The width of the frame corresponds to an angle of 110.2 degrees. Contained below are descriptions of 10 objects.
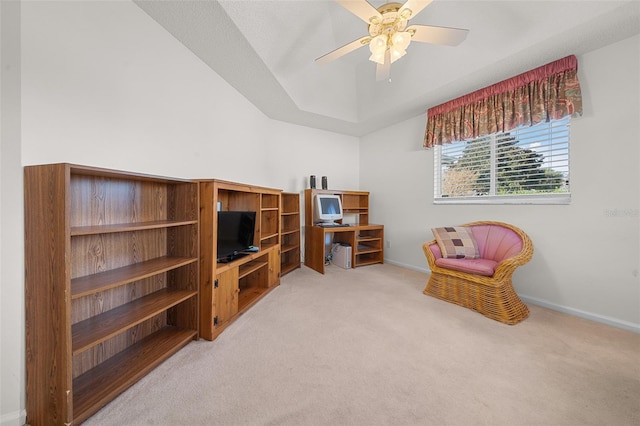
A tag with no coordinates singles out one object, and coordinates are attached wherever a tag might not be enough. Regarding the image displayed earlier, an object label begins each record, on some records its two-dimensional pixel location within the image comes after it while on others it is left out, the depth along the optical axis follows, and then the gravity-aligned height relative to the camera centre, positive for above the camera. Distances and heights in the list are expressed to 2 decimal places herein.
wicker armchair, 2.07 -0.68
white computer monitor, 3.73 +0.04
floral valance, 2.15 +1.22
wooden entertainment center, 1.77 -0.52
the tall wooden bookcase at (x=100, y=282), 1.03 -0.40
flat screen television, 2.05 -0.23
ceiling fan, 1.67 +1.48
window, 2.35 +0.55
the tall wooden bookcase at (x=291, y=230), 3.67 -0.33
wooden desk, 3.60 -0.57
